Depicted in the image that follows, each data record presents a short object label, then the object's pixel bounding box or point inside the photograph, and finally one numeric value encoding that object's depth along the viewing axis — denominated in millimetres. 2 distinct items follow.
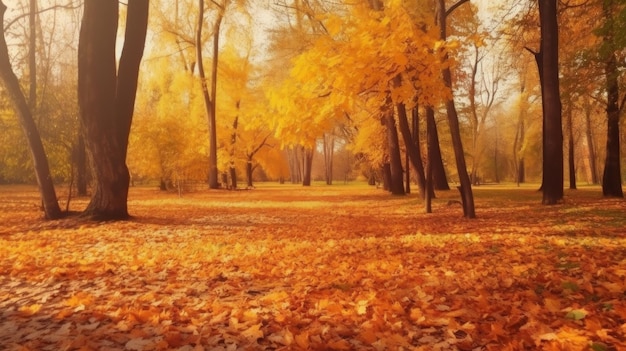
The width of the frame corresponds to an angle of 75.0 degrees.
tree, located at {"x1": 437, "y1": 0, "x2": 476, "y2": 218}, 9969
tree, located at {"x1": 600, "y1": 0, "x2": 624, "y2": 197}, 13266
